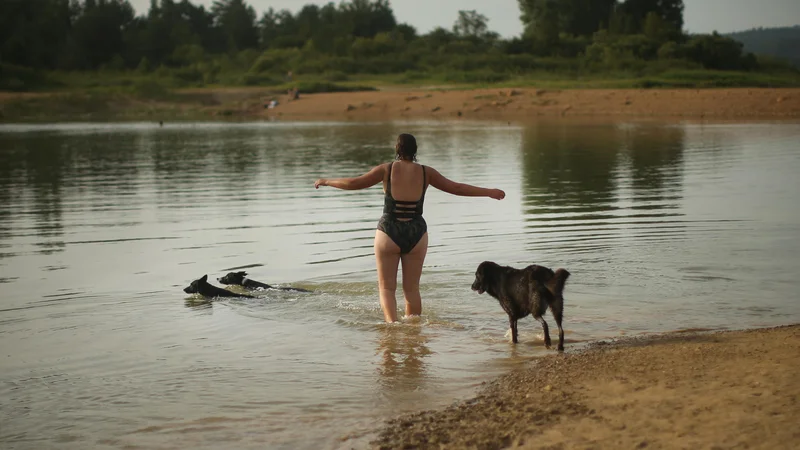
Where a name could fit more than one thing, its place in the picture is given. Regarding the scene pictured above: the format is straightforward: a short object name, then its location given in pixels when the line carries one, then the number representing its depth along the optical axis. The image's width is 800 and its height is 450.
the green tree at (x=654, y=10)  81.88
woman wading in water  8.02
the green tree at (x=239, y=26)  101.75
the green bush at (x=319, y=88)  59.12
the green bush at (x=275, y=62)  71.31
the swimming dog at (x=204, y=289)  9.64
